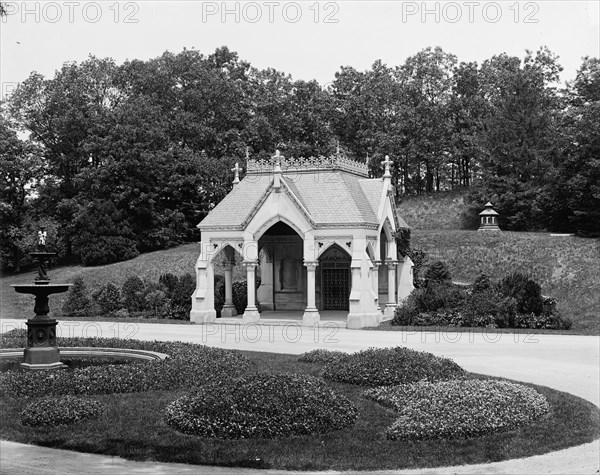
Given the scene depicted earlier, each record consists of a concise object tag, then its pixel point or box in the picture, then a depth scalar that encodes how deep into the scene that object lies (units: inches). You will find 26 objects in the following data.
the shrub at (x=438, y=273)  1459.2
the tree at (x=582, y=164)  1815.9
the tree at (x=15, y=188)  2353.6
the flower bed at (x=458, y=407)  462.0
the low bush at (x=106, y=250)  2161.7
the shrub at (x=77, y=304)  1551.4
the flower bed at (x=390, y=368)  640.4
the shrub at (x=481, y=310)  1183.6
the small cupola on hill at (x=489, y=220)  1951.3
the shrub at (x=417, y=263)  1589.8
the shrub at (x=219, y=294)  1449.1
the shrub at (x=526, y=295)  1173.7
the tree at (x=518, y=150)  2060.8
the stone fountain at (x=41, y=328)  719.1
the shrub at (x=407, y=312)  1242.0
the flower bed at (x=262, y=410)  468.1
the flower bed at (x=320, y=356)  773.9
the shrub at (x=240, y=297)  1464.1
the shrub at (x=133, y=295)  1519.4
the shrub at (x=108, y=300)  1552.7
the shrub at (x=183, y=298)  1414.9
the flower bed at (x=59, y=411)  495.2
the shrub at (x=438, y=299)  1243.8
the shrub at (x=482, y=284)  1293.1
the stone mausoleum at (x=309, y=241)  1259.8
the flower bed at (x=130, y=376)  613.6
